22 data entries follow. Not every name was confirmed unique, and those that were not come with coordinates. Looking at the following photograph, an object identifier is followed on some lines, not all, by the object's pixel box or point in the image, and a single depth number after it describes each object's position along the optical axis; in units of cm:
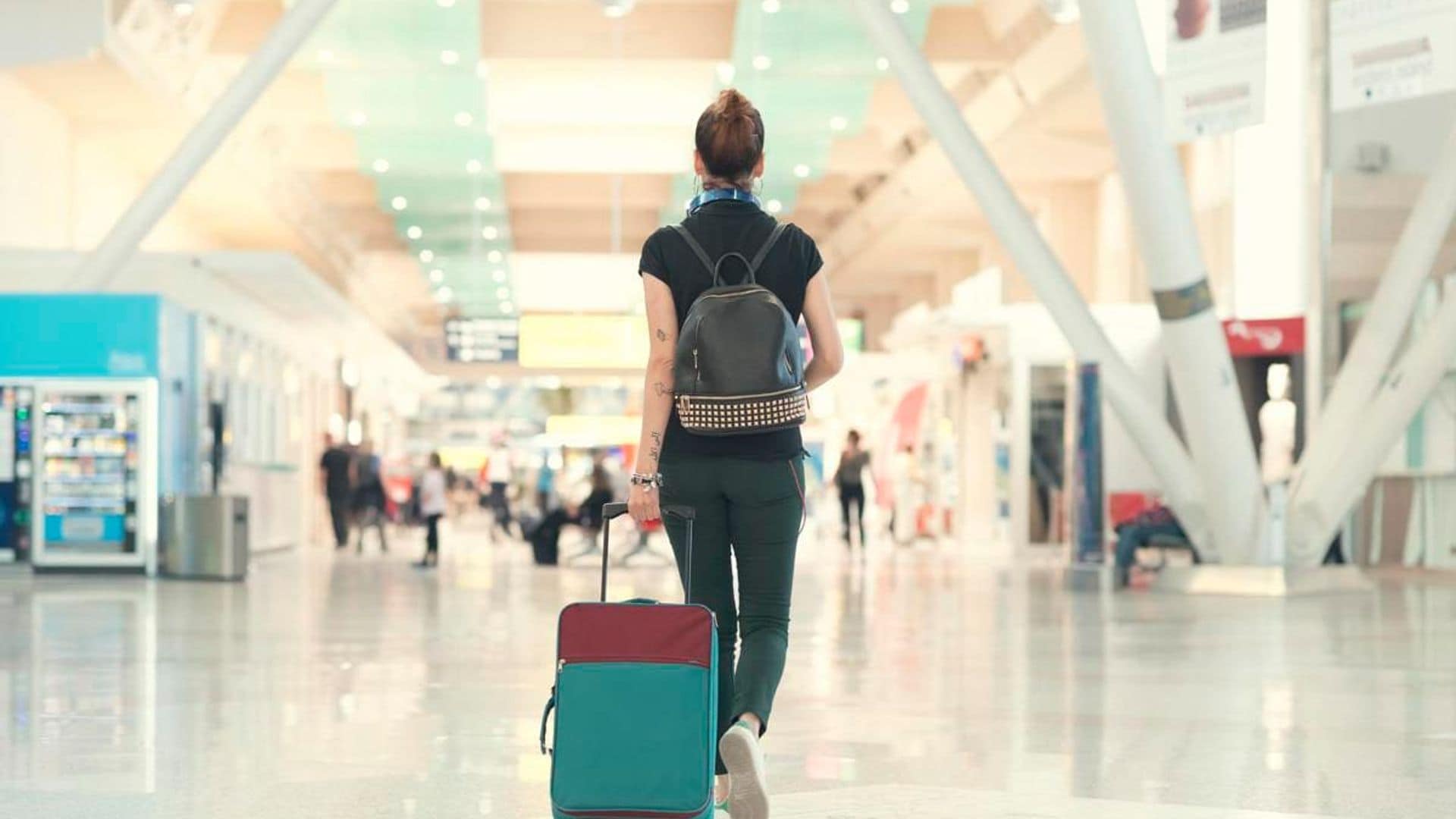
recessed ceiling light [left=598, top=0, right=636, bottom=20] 1950
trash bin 1903
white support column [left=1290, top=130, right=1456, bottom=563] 1617
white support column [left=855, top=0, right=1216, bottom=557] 1747
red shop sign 2425
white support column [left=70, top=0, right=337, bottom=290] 1775
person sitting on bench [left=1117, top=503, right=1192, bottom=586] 1823
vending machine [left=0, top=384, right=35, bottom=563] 1944
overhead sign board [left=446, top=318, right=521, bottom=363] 4219
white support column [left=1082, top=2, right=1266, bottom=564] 1536
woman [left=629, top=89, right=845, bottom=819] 445
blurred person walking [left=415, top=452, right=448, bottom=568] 2264
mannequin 1802
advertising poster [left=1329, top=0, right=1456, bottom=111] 1268
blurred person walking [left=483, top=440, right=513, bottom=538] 3298
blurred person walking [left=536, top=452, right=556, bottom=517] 3262
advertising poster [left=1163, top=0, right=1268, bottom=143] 1398
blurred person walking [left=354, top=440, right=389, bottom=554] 3130
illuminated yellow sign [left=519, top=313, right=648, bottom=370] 3666
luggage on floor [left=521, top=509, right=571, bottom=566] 2320
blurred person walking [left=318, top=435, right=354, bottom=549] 2870
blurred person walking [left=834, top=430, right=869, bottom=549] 2830
